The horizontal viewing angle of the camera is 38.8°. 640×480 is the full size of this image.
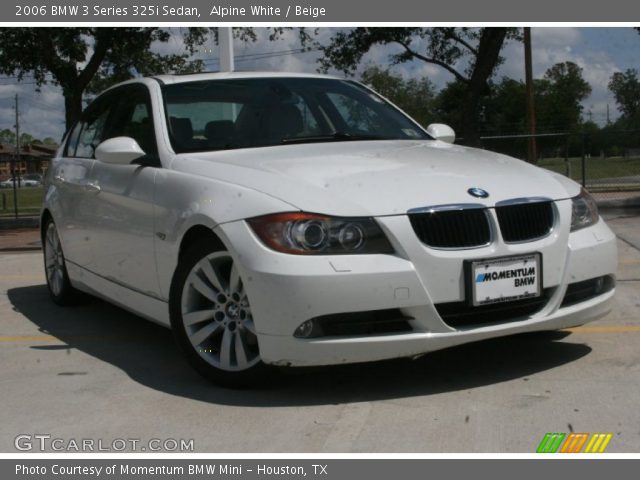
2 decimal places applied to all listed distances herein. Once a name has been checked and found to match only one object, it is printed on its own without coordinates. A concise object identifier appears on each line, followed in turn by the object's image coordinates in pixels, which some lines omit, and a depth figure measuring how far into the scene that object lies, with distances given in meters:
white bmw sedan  4.02
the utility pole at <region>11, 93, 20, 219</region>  18.82
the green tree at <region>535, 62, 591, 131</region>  54.06
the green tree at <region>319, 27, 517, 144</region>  18.30
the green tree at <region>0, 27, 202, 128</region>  17.30
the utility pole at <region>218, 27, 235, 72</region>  11.74
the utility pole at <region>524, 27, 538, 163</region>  23.38
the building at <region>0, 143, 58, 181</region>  18.91
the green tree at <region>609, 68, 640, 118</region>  72.69
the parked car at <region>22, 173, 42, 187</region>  22.88
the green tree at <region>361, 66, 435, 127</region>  50.22
